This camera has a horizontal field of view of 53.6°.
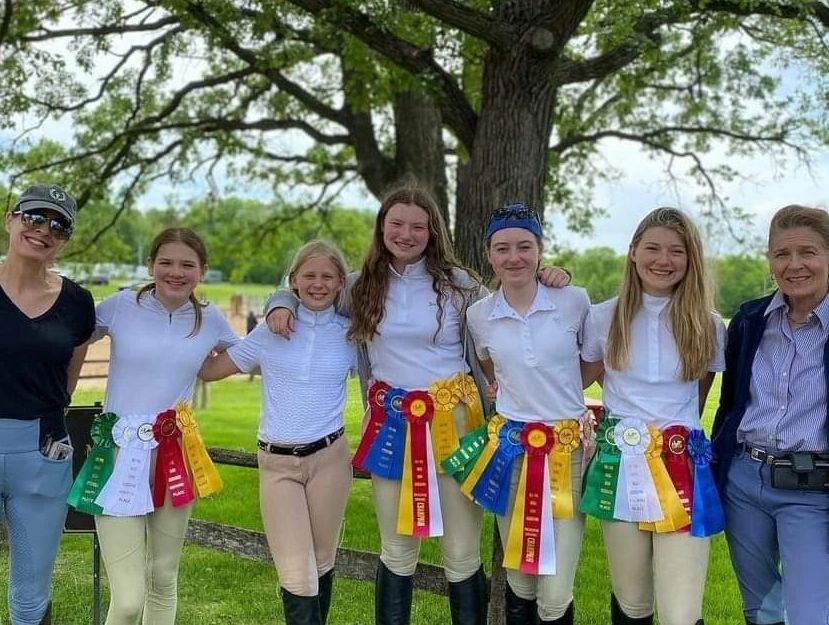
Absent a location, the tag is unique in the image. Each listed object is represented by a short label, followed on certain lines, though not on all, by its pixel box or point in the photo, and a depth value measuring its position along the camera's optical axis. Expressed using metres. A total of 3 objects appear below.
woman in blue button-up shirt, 3.01
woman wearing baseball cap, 3.20
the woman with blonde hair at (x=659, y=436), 3.14
